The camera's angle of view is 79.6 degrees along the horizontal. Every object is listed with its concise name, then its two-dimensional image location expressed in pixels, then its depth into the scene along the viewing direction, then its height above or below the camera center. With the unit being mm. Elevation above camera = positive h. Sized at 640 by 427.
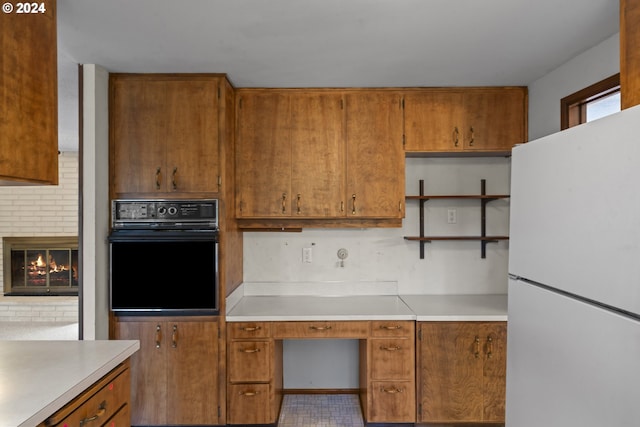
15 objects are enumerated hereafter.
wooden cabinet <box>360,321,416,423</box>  2461 -1036
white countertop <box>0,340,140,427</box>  1080 -559
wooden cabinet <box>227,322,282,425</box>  2449 -1041
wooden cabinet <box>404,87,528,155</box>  2736 +659
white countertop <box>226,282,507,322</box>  2473 -667
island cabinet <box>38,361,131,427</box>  1184 -673
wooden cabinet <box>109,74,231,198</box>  2465 +475
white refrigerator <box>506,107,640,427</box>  942 -197
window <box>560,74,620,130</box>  2076 +642
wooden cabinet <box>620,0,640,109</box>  1421 +602
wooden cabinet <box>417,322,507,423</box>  2441 -1021
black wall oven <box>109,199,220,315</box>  2402 -351
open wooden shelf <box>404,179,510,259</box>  2875 -46
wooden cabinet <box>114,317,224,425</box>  2416 -1009
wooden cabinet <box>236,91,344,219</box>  2738 +408
